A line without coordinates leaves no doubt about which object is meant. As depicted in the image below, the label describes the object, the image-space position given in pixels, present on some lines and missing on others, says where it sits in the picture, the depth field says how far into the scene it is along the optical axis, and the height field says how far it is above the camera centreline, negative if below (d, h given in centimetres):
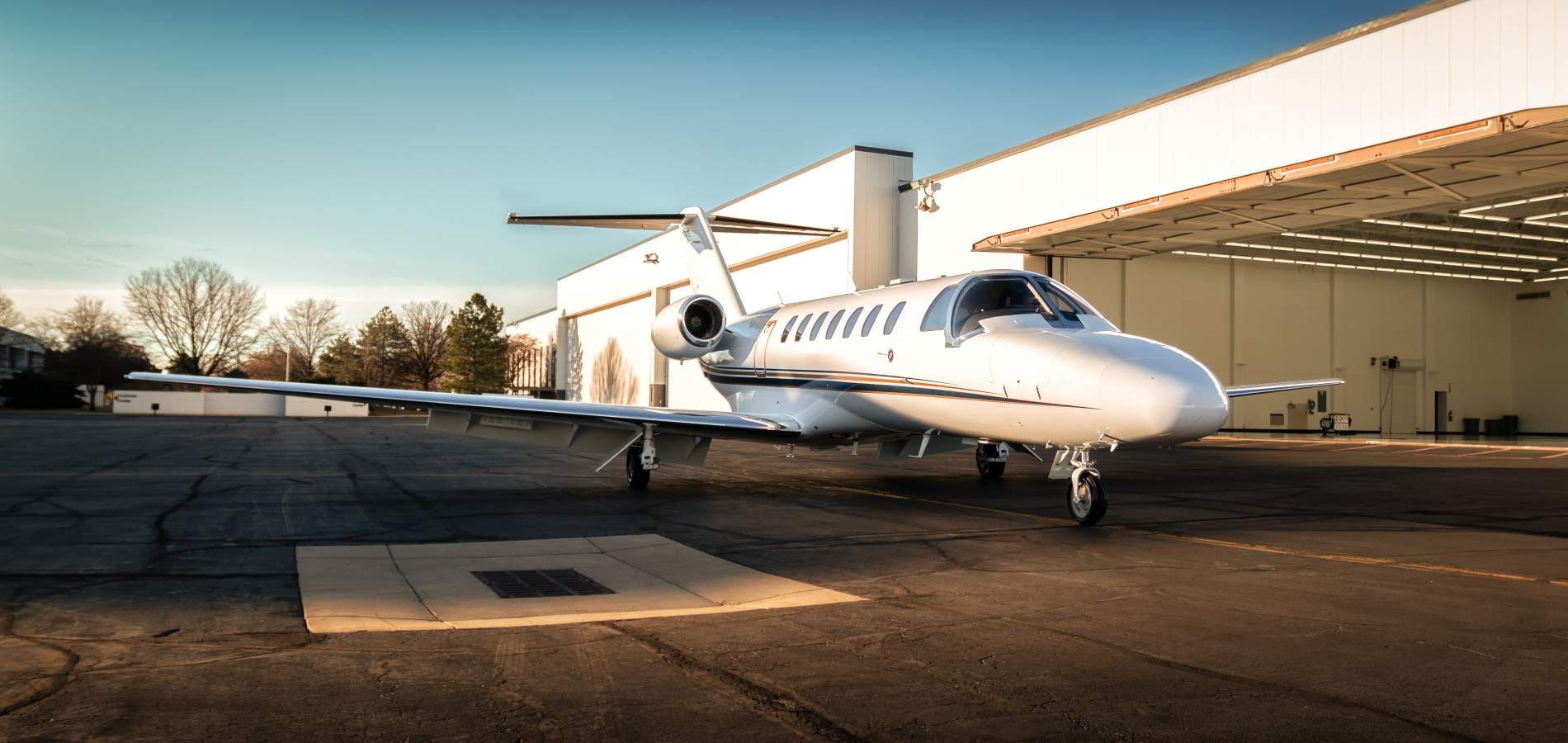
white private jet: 877 +17
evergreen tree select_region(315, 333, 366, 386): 7919 +228
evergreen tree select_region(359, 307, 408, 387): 8062 +343
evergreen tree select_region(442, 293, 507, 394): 7362 +322
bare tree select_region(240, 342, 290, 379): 8312 +215
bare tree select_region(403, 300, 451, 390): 8219 +417
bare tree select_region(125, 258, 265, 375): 7488 +535
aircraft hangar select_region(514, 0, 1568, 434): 1683 +495
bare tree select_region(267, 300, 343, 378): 8350 +454
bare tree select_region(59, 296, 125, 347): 7369 +462
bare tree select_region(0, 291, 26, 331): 8181 +563
